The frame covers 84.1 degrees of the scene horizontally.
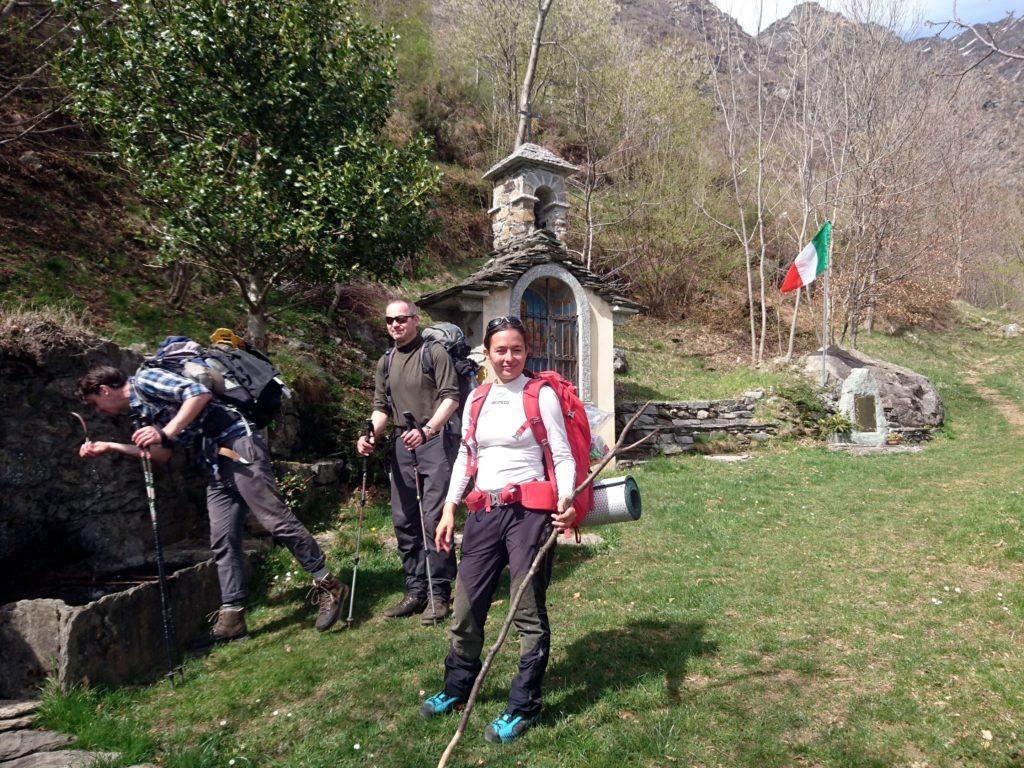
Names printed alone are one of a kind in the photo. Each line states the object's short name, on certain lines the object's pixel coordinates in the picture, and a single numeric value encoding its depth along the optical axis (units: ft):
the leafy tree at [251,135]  20.99
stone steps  8.54
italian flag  42.01
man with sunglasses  13.62
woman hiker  9.09
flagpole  43.40
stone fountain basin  10.28
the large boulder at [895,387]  42.78
